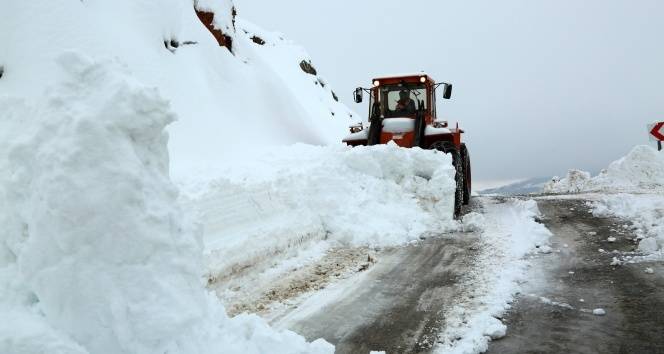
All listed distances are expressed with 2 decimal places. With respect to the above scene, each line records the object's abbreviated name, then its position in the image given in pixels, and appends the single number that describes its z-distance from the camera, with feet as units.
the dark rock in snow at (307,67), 96.75
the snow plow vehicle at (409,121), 31.68
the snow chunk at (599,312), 12.51
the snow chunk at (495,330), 11.30
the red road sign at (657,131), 41.08
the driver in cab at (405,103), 34.73
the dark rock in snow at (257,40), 97.71
